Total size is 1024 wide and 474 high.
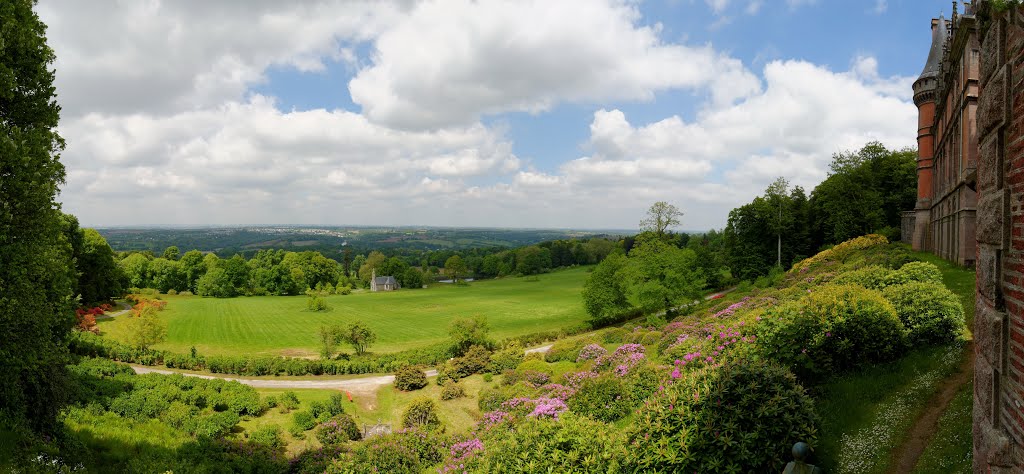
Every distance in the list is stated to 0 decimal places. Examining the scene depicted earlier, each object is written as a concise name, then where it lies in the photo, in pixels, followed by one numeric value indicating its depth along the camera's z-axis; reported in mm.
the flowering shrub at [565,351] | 30583
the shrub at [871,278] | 15227
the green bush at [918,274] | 14445
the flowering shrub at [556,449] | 7887
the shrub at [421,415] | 22914
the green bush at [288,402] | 26434
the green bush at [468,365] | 32594
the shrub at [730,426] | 7508
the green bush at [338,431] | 20859
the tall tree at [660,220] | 56469
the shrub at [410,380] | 30953
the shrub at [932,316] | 11094
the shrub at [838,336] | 10648
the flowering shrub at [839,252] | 34881
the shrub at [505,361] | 32344
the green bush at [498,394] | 20950
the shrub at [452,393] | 28312
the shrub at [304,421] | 23531
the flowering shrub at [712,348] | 12017
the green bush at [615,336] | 32281
